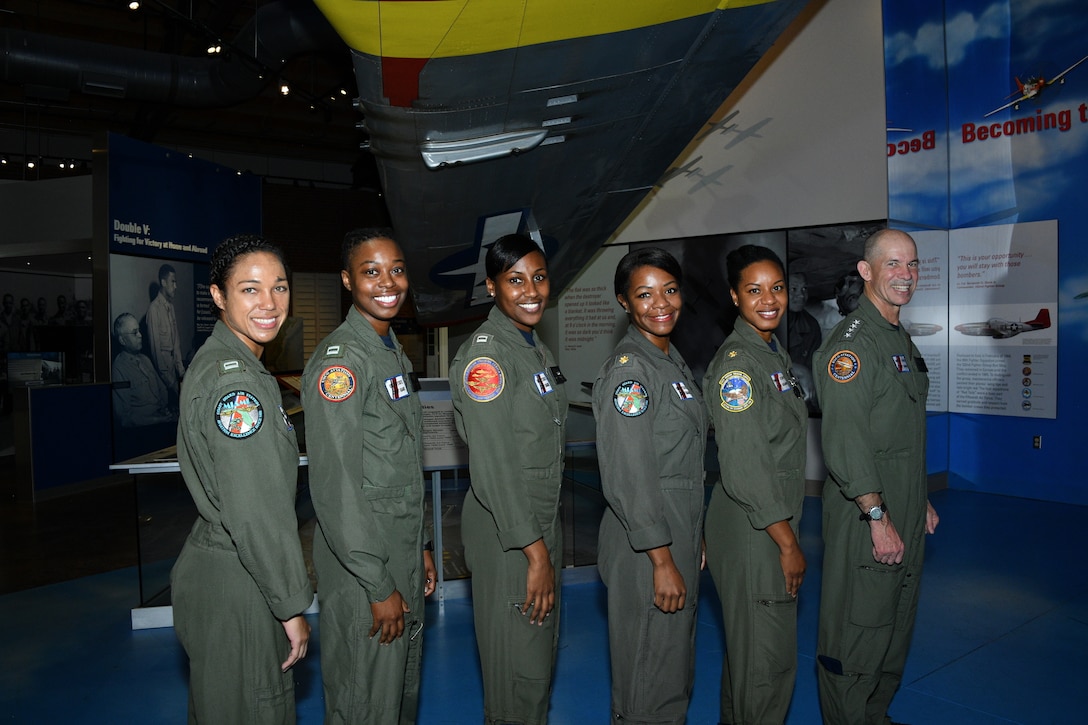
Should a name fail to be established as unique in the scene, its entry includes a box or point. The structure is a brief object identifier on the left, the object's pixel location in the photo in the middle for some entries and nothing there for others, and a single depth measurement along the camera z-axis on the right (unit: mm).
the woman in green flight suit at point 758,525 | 2082
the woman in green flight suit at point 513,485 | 1952
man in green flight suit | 2277
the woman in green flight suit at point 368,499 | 1832
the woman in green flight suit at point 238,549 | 1535
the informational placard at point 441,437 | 3904
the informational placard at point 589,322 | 7035
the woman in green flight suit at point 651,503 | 1959
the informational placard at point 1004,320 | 6023
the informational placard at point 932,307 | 6465
